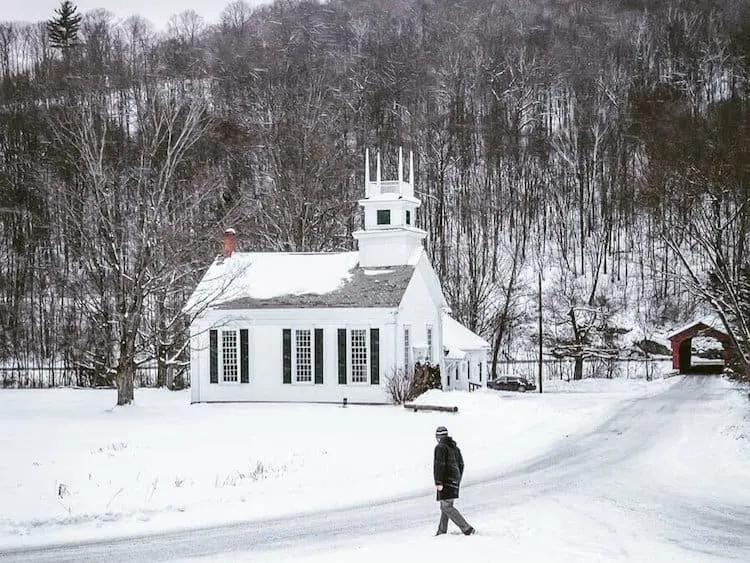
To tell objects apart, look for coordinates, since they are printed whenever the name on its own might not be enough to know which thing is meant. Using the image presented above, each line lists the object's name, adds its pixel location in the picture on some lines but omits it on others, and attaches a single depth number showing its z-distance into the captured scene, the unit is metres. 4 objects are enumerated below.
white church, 37.72
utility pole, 48.50
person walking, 14.05
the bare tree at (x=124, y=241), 33.53
